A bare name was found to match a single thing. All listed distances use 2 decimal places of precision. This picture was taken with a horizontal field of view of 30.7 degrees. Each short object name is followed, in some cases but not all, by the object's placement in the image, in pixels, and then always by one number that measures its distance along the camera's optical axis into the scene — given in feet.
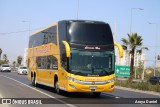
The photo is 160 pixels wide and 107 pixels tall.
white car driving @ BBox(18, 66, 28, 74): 167.44
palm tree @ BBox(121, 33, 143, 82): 125.39
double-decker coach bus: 48.65
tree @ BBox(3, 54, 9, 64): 396.24
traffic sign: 114.58
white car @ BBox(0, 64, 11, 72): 198.35
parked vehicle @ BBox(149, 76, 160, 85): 137.45
